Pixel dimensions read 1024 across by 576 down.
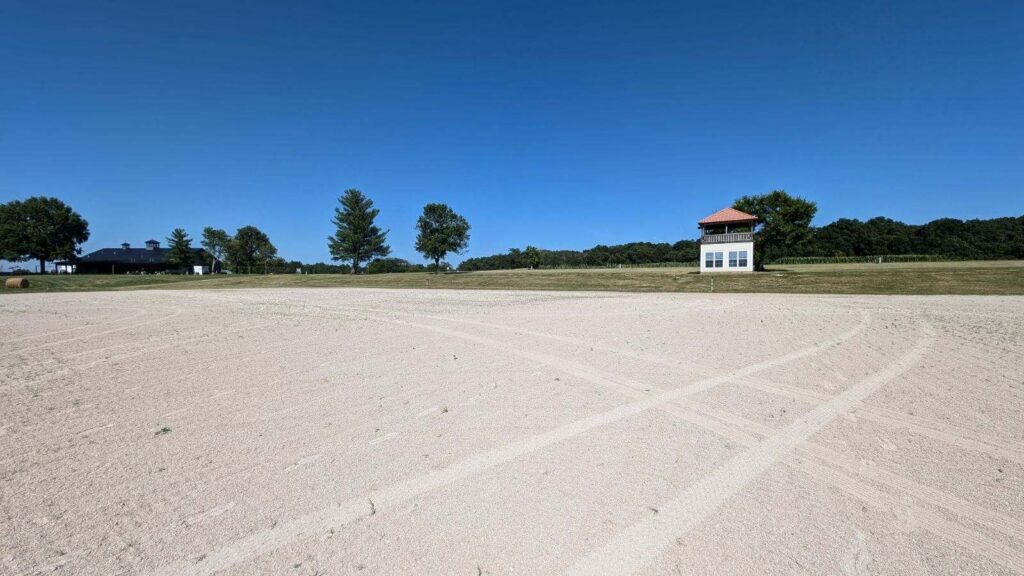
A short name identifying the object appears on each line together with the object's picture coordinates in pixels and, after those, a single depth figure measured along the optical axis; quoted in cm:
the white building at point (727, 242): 4288
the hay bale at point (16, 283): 3588
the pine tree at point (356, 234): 6341
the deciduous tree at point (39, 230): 6812
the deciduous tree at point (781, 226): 4706
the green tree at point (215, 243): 9338
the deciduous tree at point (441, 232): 6075
